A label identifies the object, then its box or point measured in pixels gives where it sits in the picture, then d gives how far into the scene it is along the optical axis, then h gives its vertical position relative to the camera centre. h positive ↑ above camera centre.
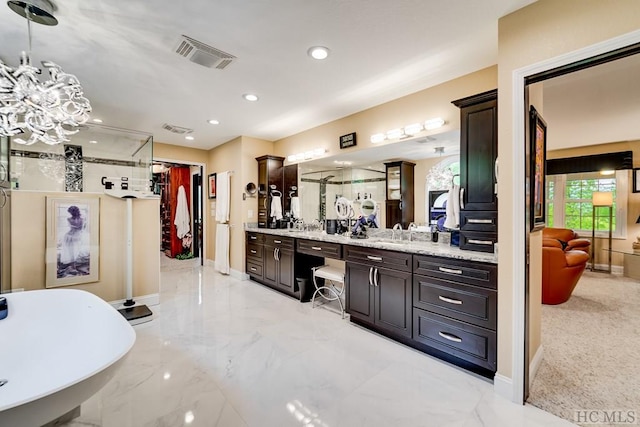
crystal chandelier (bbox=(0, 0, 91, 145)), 1.79 +0.82
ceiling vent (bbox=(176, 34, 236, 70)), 2.20 +1.38
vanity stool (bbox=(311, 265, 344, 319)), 3.27 -1.05
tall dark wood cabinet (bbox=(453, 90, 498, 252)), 2.23 +0.36
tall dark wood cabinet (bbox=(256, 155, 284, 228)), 4.98 +0.59
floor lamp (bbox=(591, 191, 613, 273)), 5.52 +0.17
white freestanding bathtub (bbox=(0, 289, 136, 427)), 1.69 -0.85
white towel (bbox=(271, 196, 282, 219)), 4.99 +0.11
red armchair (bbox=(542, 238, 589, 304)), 3.56 -0.78
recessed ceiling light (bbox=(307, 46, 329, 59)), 2.30 +1.40
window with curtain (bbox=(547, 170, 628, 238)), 5.59 +0.27
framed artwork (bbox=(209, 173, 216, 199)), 5.92 +0.60
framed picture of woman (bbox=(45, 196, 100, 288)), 3.05 -0.33
